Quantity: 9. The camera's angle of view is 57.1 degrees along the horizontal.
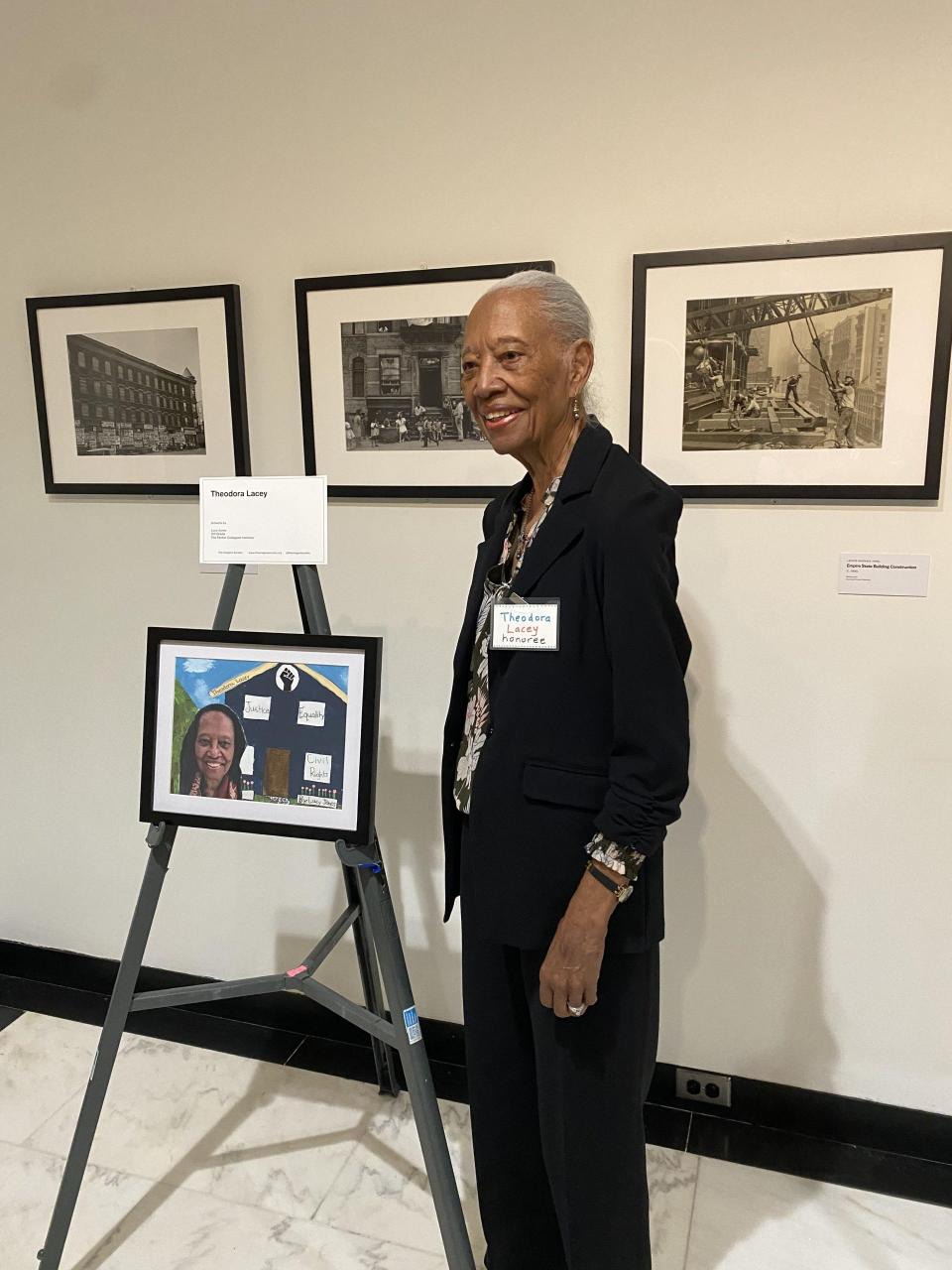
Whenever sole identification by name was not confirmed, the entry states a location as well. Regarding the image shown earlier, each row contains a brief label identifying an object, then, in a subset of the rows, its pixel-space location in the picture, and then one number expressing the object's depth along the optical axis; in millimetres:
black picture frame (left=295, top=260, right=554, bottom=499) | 1794
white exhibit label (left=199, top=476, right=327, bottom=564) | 1493
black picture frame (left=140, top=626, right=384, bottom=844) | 1462
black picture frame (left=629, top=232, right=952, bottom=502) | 1554
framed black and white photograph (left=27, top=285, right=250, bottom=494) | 1998
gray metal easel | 1475
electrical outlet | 1965
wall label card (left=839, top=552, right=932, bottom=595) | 1671
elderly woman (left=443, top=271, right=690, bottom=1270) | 1126
